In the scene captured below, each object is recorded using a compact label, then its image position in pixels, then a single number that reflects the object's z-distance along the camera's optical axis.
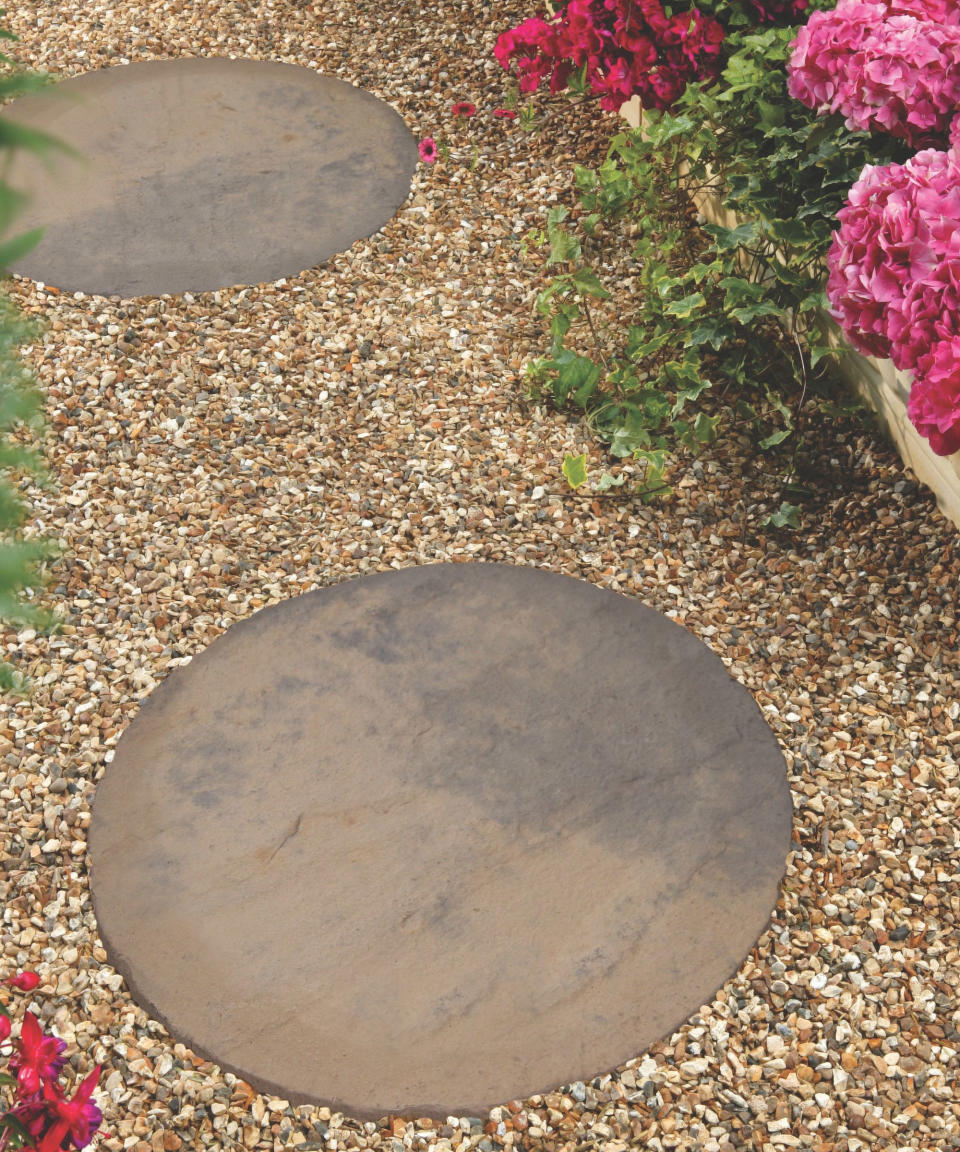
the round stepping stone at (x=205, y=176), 3.58
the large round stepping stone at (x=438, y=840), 1.97
